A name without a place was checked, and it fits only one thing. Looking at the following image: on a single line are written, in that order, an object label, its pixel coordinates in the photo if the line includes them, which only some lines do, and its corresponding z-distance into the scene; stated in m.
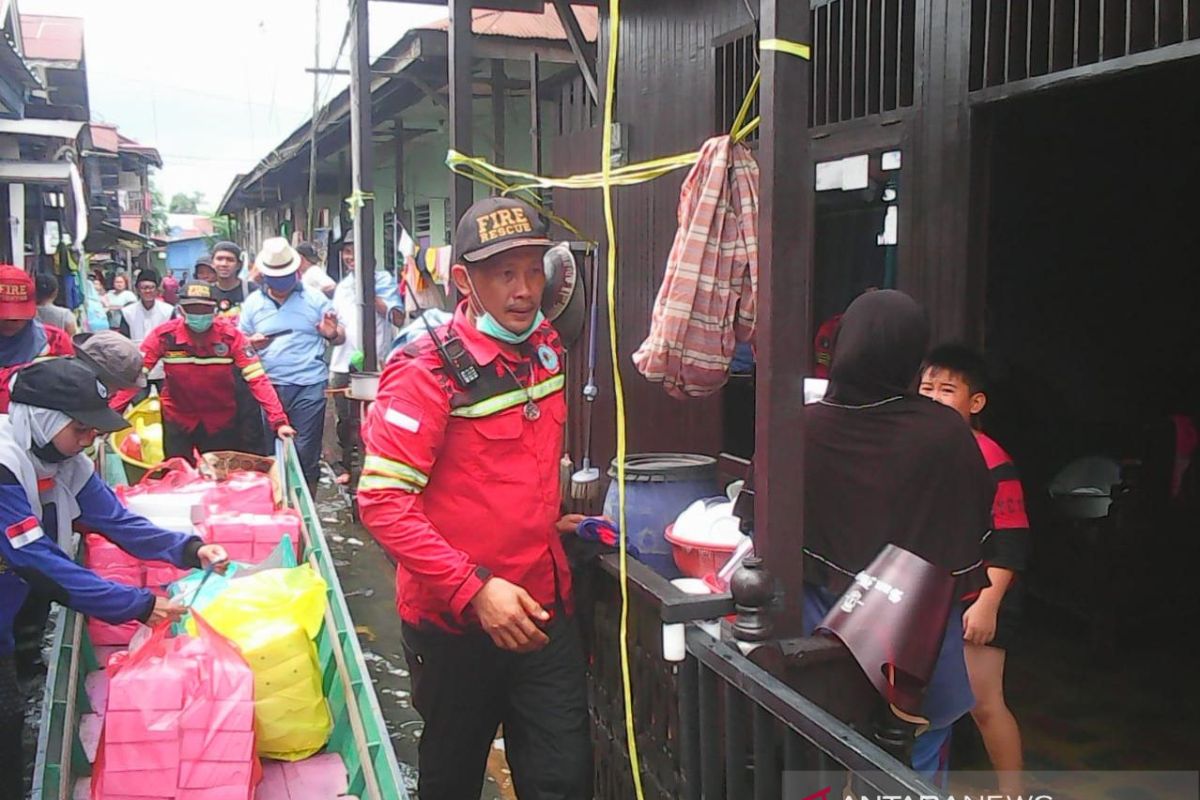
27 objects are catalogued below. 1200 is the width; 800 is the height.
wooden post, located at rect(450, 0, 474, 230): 4.40
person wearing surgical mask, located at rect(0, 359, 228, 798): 3.18
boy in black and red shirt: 3.41
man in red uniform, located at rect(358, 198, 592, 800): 2.63
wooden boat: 3.06
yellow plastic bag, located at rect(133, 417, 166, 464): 7.35
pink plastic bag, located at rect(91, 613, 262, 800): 3.18
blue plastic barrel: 3.43
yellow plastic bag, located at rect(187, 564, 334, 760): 3.66
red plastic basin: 3.05
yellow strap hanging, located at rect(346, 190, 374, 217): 7.72
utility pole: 12.35
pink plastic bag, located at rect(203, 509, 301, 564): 5.13
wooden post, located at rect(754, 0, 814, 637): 2.27
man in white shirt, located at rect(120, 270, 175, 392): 12.95
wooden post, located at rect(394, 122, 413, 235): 12.62
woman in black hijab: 2.60
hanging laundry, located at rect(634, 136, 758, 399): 3.16
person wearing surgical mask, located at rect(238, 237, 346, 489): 7.78
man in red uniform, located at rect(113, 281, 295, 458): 6.38
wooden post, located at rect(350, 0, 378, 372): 7.30
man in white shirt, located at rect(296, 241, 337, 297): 10.59
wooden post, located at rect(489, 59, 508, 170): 9.54
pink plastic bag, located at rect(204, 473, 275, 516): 5.50
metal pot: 7.50
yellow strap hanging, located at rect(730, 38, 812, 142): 2.26
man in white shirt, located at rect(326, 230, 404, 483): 9.46
